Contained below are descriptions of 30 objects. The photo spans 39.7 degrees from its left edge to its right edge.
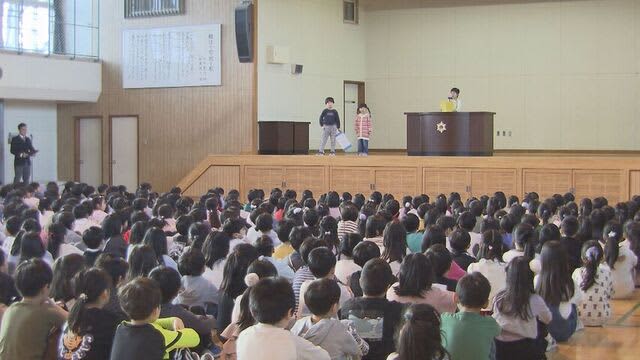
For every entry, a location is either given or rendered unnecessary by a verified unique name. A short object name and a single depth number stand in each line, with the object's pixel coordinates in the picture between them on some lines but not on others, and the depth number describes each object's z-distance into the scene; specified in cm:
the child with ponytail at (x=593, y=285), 668
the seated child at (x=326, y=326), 392
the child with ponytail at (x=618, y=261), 756
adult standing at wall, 1597
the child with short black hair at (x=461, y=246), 616
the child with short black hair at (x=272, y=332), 363
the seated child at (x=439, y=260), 534
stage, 1411
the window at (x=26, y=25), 1672
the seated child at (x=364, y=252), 546
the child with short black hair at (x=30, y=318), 414
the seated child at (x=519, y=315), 472
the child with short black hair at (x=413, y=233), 730
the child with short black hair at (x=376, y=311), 433
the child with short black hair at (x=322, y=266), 479
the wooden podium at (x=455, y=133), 1502
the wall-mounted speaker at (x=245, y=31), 1673
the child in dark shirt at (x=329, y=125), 1667
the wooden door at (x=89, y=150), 1886
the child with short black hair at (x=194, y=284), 522
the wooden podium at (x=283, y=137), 1666
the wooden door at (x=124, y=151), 1836
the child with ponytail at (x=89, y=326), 389
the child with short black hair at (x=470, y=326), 414
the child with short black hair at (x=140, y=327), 365
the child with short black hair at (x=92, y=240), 625
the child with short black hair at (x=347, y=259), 565
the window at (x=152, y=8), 1767
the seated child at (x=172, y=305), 422
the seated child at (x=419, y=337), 328
